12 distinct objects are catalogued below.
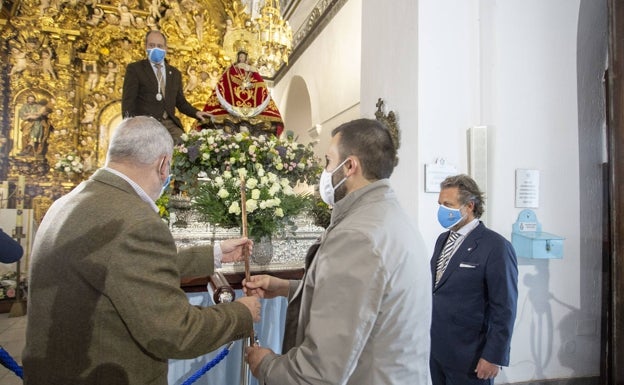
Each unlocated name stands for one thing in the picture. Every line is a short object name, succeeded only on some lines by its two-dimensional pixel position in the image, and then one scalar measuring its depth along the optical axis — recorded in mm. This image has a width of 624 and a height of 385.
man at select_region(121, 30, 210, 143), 4281
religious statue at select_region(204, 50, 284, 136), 4945
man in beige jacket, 1276
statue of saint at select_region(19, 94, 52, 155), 9375
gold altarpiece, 9375
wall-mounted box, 3262
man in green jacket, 1352
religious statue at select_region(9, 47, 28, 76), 9430
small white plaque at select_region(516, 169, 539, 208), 3473
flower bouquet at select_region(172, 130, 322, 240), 3180
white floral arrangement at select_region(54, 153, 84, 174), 6577
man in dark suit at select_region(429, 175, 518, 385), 2332
